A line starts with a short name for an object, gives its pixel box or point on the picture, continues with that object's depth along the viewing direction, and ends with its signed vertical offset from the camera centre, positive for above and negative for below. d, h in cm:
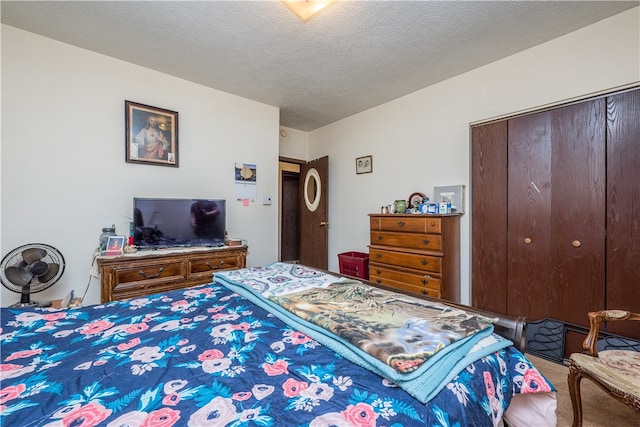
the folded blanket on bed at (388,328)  76 -41
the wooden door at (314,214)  449 -4
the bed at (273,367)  65 -48
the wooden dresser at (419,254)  263 -45
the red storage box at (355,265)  358 -73
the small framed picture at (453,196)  287 +16
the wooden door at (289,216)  584 -9
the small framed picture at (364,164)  389 +69
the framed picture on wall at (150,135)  278 +84
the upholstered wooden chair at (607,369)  122 -78
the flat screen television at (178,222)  268 -10
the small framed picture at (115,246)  239 -30
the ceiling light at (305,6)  192 +149
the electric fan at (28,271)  201 -43
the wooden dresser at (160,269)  228 -54
